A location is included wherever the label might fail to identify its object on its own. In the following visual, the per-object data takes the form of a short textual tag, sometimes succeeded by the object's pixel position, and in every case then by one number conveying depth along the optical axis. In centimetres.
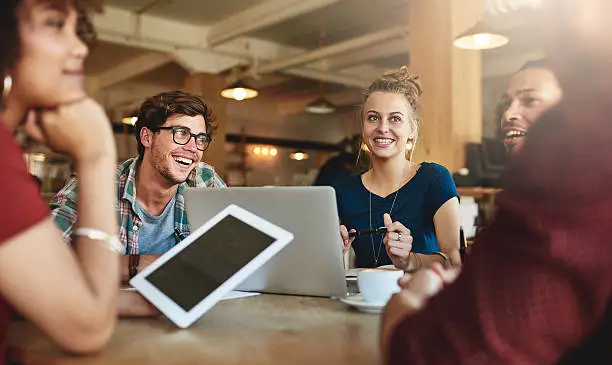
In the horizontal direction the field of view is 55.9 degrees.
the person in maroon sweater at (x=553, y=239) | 71
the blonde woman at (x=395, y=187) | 239
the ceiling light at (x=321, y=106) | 869
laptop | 146
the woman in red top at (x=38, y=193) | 88
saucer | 133
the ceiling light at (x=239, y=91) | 705
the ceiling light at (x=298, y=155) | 1412
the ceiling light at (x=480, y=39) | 436
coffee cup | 133
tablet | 120
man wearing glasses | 218
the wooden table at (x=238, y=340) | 99
